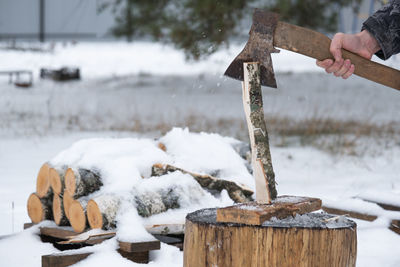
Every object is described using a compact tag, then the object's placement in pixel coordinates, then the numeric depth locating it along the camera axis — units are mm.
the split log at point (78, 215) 6902
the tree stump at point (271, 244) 4297
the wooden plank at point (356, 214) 7684
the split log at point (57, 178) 7434
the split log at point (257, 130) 4918
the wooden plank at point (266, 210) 4352
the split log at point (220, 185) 7684
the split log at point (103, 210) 6609
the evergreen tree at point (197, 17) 16891
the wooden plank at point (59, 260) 5793
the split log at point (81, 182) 7094
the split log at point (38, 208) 7695
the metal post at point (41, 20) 38662
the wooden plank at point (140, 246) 6074
